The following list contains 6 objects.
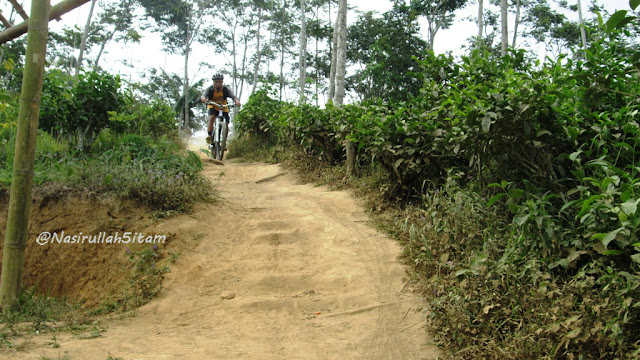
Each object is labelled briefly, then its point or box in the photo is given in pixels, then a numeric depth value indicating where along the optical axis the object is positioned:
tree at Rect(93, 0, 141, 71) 26.86
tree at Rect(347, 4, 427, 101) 18.27
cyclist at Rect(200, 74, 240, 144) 9.45
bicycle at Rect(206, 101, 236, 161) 9.56
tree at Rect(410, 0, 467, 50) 22.08
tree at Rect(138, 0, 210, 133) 28.47
